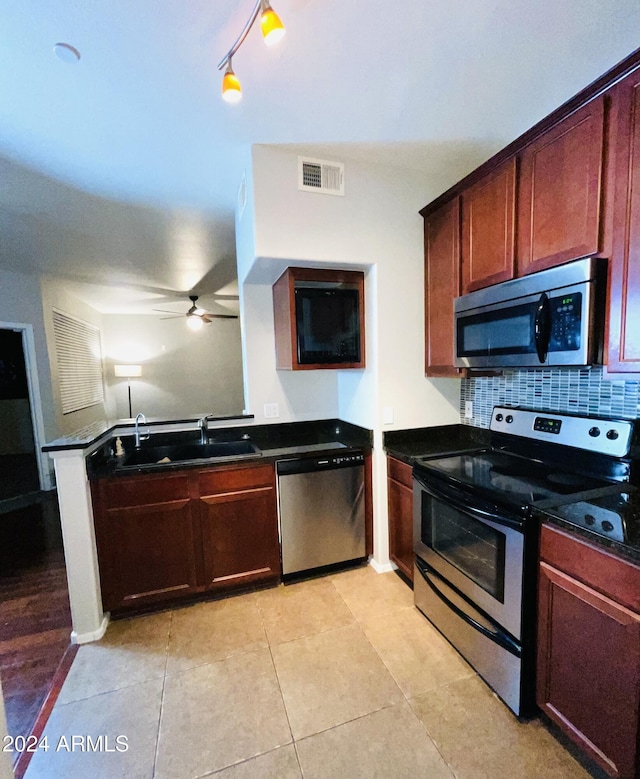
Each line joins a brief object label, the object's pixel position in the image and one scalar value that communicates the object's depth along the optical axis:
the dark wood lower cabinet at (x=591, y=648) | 1.02
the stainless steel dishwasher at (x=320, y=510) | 2.22
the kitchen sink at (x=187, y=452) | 2.39
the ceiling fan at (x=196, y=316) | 4.96
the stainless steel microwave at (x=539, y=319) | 1.35
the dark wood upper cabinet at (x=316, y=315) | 2.17
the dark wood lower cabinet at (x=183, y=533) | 1.98
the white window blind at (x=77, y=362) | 4.57
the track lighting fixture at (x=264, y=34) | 0.92
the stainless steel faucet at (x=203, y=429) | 2.55
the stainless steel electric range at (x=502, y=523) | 1.35
